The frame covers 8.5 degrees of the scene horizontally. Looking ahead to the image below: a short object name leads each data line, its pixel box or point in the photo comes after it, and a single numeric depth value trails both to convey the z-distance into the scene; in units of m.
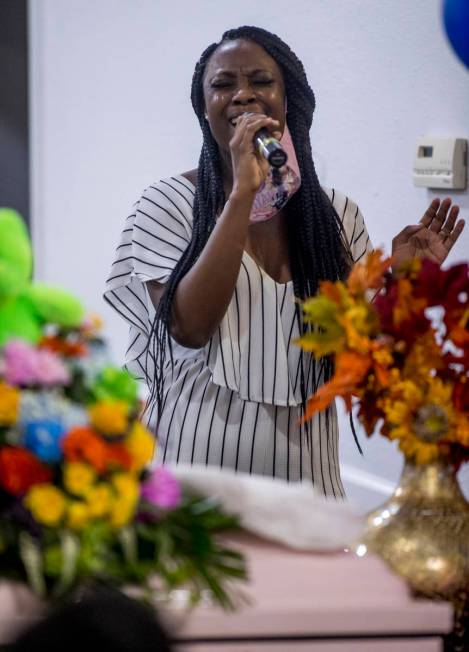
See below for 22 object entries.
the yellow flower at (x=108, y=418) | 4.27
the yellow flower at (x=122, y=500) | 4.24
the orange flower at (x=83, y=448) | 4.24
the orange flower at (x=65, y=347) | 4.32
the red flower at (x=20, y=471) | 4.24
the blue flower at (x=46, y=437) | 4.24
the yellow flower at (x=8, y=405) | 4.25
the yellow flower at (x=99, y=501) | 4.23
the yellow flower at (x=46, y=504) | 4.23
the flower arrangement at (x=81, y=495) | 4.24
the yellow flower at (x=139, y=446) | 4.28
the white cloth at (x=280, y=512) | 4.40
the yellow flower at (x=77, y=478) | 4.23
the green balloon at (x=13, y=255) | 4.33
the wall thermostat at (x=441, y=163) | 6.32
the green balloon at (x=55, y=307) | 4.34
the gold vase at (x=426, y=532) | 4.52
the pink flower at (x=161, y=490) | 4.30
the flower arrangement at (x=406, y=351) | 4.61
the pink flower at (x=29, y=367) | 4.27
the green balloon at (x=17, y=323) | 4.32
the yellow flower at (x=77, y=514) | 4.23
